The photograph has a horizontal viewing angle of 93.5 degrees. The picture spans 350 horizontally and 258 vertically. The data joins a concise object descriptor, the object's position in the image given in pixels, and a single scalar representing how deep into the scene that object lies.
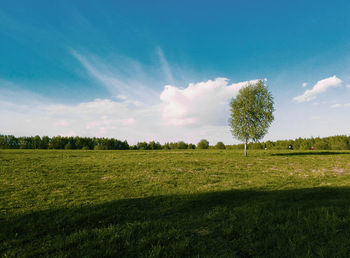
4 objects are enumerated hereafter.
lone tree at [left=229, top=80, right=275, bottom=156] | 41.09
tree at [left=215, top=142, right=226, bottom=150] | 139.75
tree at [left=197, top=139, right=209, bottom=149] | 137.38
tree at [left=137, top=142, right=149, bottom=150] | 142.12
